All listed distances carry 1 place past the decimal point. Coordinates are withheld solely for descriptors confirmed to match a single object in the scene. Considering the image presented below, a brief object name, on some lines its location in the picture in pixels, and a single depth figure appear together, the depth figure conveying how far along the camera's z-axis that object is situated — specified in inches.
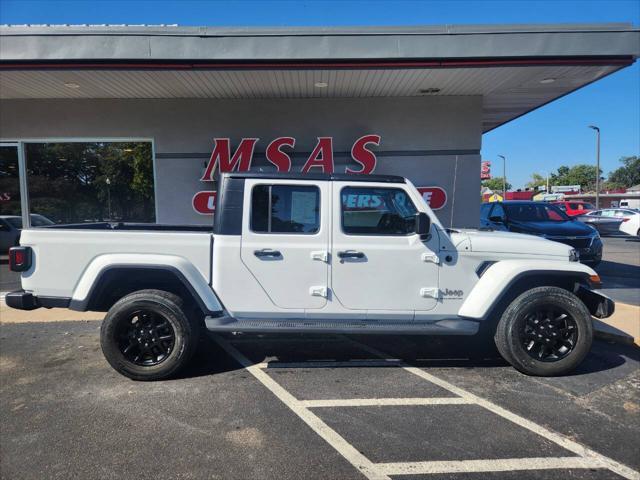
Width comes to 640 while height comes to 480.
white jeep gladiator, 165.9
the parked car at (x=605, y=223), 852.0
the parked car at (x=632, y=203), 1298.4
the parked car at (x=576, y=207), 1021.7
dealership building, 308.0
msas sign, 328.2
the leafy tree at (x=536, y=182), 4921.8
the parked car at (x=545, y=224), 365.1
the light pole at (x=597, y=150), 1291.6
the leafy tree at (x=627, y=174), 4037.9
